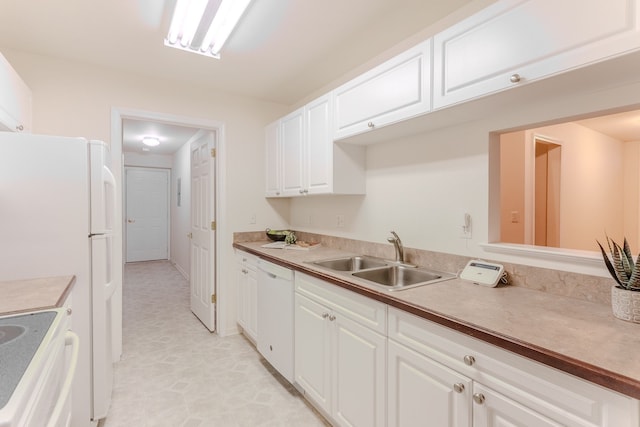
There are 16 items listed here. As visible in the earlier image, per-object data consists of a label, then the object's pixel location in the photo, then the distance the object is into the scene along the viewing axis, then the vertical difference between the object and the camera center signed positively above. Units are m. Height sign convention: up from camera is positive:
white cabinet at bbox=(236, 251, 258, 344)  2.70 -0.77
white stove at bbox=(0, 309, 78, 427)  0.66 -0.40
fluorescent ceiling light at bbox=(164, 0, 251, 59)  1.65 +1.10
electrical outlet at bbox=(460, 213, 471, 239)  1.73 -0.09
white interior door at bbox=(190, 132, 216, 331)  3.17 -0.21
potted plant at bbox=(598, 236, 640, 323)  1.03 -0.25
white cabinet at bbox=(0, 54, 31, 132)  1.78 +0.69
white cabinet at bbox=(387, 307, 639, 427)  0.79 -0.56
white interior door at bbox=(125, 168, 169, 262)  6.68 -0.10
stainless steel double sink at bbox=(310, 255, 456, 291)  1.84 -0.39
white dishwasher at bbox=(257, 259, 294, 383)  2.13 -0.79
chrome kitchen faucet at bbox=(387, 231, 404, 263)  2.05 -0.24
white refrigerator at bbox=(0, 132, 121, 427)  1.54 -0.10
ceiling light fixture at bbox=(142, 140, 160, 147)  4.96 +1.15
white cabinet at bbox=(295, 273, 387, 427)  1.44 -0.77
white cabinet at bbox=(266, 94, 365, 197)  2.34 +0.44
